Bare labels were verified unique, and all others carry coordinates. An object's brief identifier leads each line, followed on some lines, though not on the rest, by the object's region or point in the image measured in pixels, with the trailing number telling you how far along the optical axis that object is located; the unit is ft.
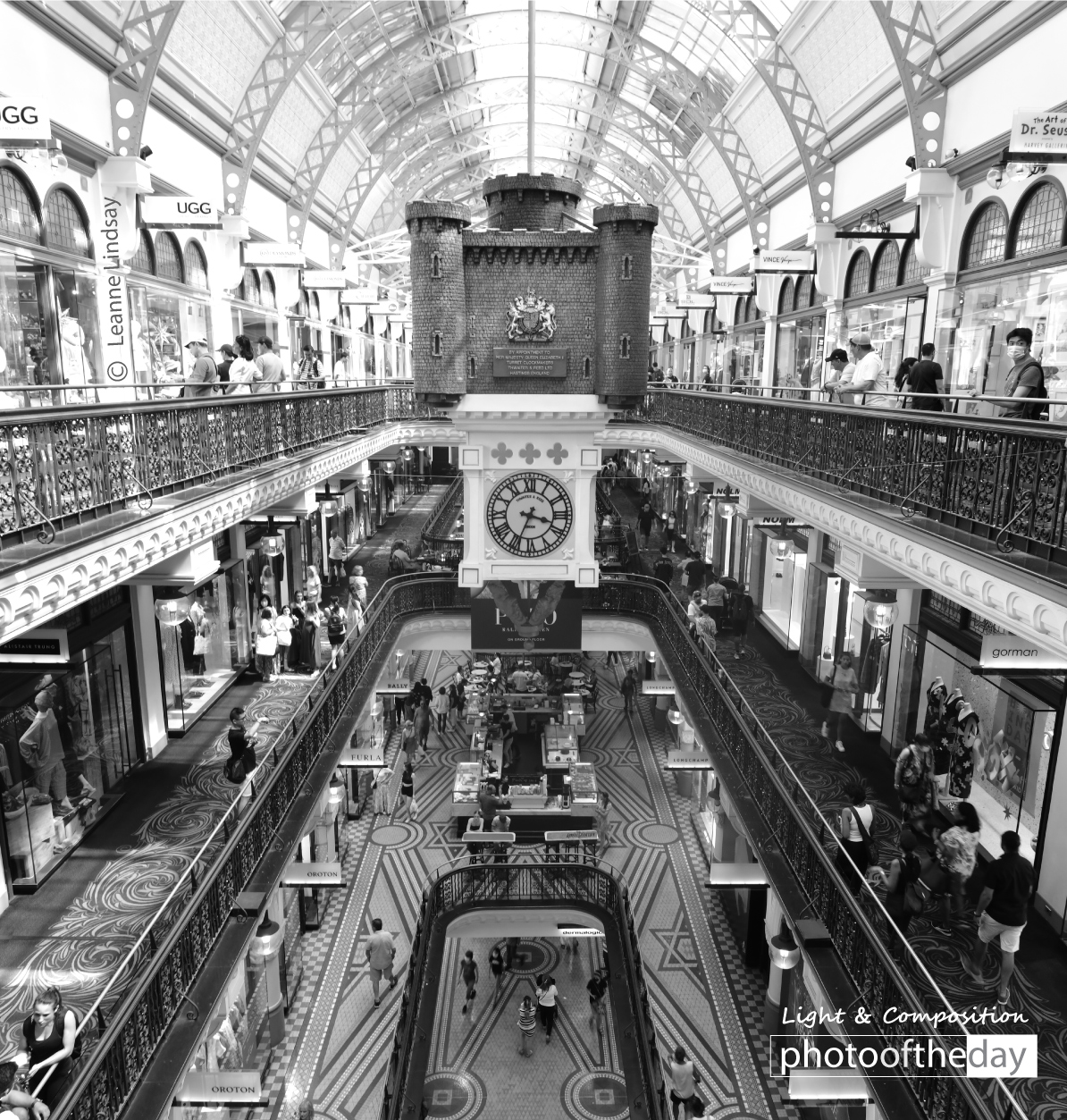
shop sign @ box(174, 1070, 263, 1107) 24.43
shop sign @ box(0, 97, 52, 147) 26.76
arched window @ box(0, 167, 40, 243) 35.24
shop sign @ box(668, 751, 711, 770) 50.21
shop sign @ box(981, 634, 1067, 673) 23.07
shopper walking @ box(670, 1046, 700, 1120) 35.86
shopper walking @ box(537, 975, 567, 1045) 43.93
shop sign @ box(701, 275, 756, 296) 73.26
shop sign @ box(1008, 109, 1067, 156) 27.86
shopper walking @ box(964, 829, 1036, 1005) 23.61
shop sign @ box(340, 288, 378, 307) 80.89
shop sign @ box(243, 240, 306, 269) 56.18
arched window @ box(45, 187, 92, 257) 38.93
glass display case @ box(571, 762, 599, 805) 61.93
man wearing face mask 23.58
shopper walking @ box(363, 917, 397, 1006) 44.52
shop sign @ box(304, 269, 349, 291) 68.90
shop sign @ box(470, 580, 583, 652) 56.59
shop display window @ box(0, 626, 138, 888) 30.55
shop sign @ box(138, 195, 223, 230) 41.88
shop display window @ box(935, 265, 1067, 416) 35.17
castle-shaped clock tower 39.63
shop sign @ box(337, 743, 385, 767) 50.26
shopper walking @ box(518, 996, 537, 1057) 43.21
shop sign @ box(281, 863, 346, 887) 38.27
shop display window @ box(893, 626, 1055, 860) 31.40
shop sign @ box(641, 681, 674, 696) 61.87
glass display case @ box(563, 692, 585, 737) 76.95
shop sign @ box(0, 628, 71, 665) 25.62
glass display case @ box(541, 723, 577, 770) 69.97
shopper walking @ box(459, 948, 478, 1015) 47.88
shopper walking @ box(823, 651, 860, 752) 40.90
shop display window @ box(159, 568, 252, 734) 45.21
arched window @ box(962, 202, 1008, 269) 40.11
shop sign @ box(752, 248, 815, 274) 58.34
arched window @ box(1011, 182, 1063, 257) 35.37
